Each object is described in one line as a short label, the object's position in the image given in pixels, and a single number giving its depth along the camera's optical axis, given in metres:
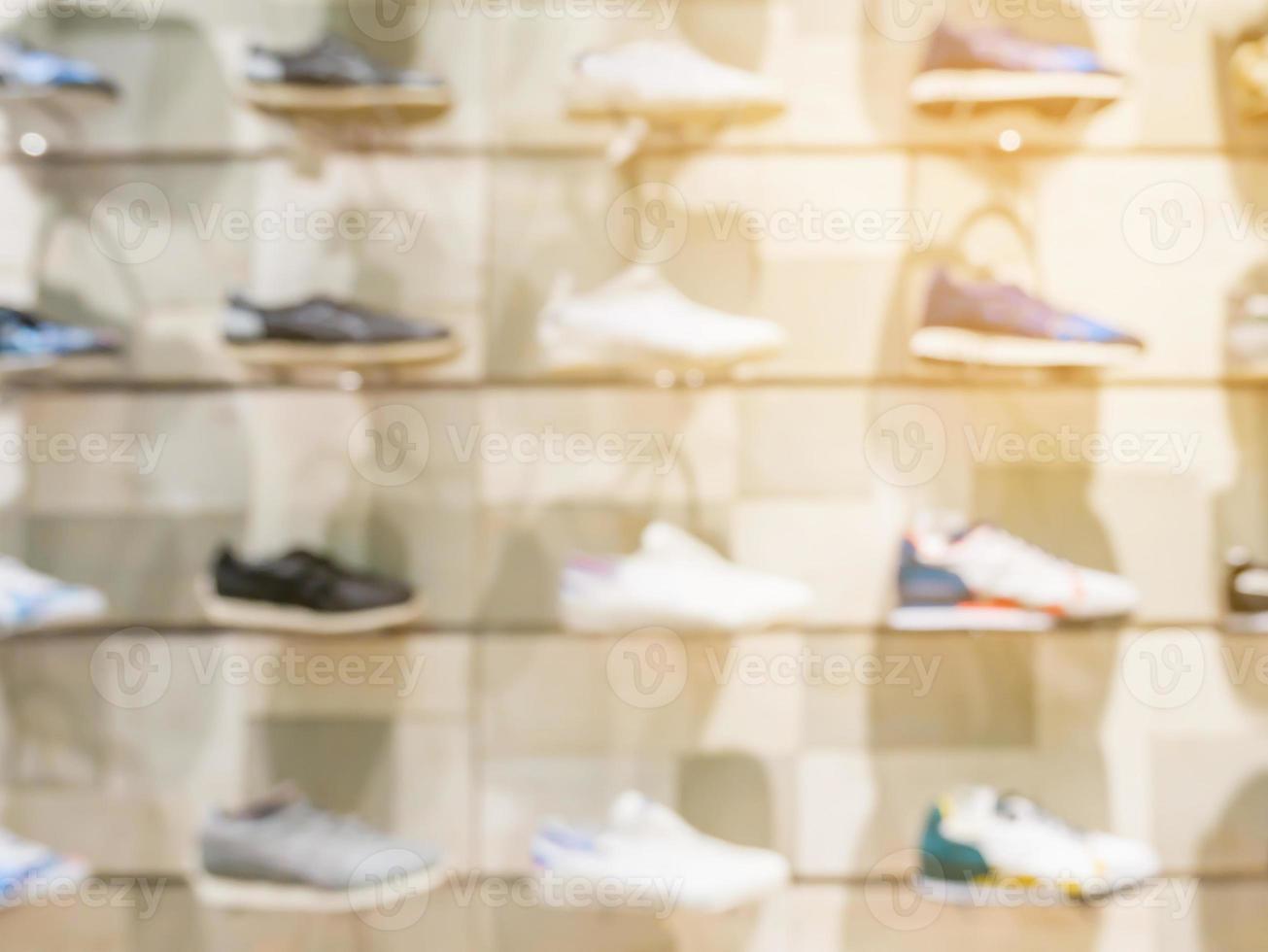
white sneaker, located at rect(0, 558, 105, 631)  2.36
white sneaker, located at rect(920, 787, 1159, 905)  2.23
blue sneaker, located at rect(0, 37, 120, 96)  2.42
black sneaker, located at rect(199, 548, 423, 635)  2.35
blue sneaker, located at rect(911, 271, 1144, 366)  2.33
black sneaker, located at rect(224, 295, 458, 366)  2.36
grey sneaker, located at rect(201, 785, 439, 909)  2.24
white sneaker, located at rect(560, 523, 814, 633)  2.27
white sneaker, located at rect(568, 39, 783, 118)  2.36
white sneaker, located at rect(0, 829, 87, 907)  2.32
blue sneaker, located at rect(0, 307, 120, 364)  2.41
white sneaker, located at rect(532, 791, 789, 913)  2.21
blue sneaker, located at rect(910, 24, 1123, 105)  2.34
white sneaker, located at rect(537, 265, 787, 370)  2.31
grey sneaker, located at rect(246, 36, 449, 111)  2.39
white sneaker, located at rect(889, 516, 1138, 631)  2.30
